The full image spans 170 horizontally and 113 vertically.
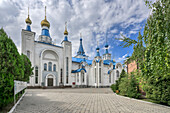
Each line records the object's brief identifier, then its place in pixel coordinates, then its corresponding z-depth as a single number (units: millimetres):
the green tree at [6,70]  4641
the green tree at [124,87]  9259
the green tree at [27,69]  10986
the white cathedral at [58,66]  24109
